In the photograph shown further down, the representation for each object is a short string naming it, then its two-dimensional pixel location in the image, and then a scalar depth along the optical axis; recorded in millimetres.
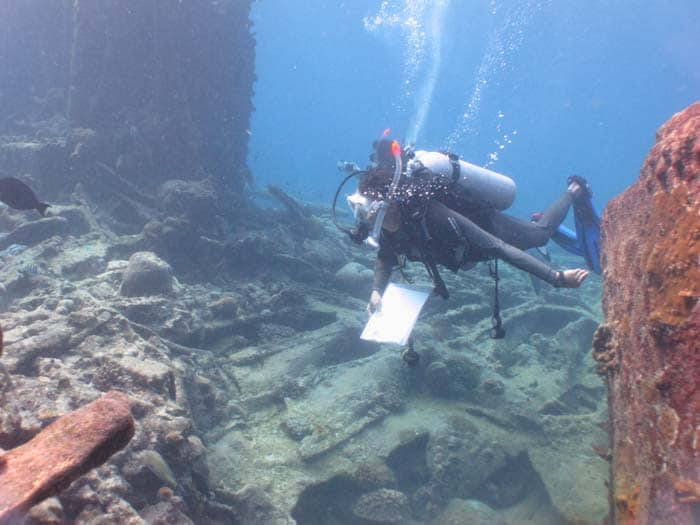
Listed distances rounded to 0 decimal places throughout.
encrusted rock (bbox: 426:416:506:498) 5711
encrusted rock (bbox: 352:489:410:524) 5242
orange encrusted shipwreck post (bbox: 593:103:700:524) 2057
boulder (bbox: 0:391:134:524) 1399
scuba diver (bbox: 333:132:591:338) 4441
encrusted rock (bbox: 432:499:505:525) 5285
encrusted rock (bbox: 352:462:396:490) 5402
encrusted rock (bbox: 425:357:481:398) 6816
